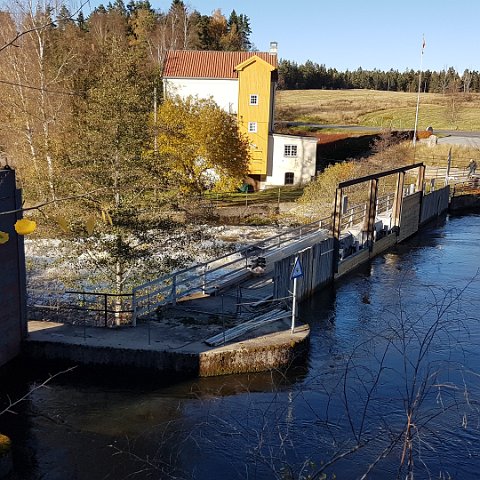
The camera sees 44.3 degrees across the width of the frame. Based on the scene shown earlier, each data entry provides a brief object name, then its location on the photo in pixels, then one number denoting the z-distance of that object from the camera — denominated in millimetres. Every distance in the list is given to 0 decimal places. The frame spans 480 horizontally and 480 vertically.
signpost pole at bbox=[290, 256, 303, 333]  15617
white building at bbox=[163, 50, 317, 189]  43031
